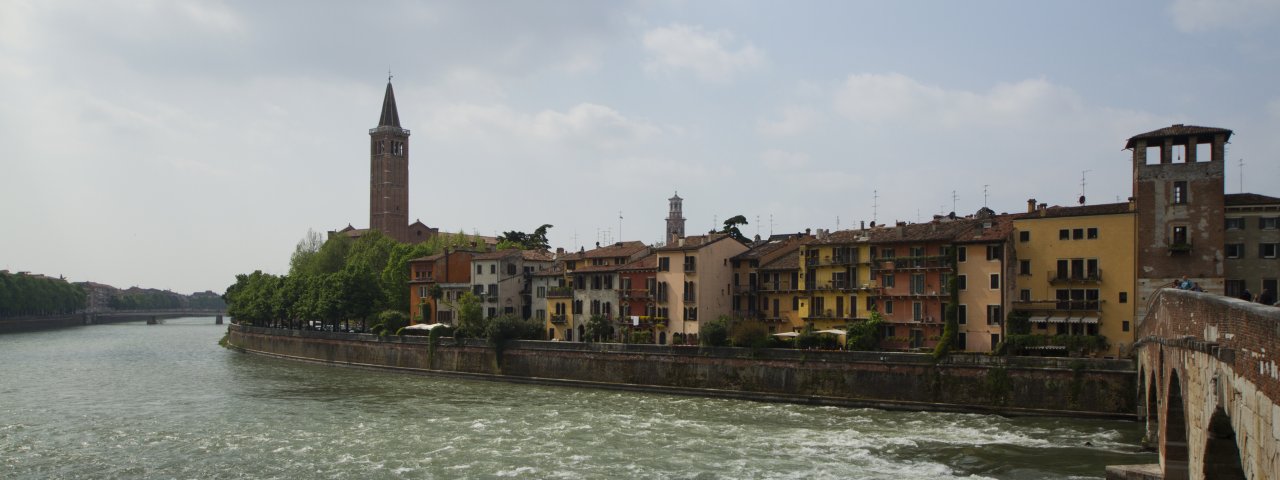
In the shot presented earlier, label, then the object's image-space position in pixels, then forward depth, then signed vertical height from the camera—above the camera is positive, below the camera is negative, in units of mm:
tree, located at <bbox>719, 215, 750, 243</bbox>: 104188 +6093
